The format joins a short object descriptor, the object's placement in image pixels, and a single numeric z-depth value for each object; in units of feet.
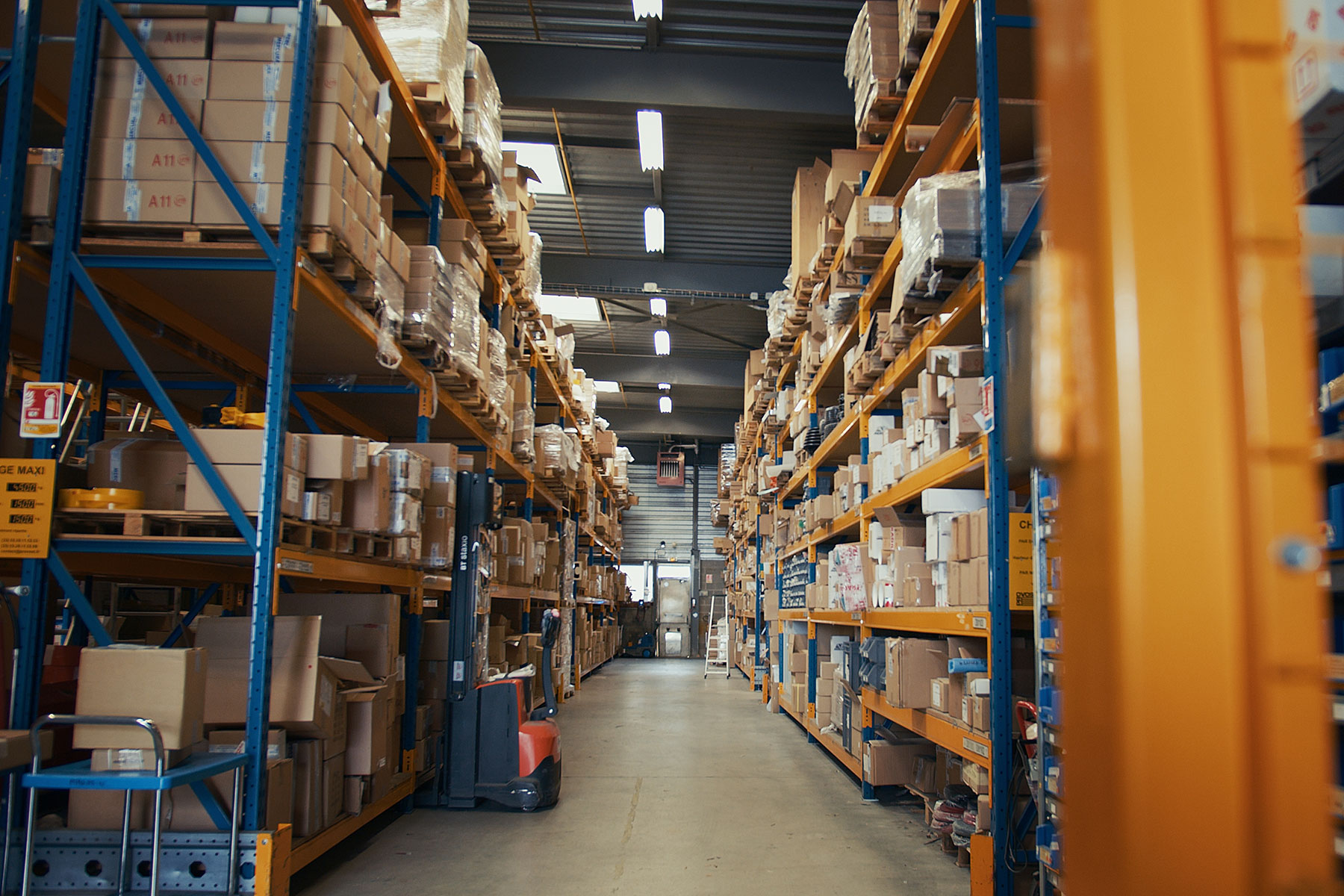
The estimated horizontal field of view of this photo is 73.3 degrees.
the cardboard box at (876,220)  19.66
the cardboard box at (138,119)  12.91
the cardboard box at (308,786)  13.88
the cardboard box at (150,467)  13.00
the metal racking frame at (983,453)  13.14
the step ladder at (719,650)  64.49
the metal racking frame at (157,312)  11.64
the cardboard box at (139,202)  12.68
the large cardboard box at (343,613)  17.49
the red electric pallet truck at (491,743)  19.49
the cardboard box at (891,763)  20.22
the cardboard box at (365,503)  15.46
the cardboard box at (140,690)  10.84
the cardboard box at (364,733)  15.69
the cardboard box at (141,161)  12.82
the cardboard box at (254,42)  13.25
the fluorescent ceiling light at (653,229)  39.40
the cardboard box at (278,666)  12.96
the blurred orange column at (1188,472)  2.97
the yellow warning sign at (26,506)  11.61
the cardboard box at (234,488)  12.25
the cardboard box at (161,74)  13.00
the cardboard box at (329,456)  13.64
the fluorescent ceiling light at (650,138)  30.32
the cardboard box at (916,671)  16.99
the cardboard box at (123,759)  10.70
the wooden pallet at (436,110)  18.33
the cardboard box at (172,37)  13.21
